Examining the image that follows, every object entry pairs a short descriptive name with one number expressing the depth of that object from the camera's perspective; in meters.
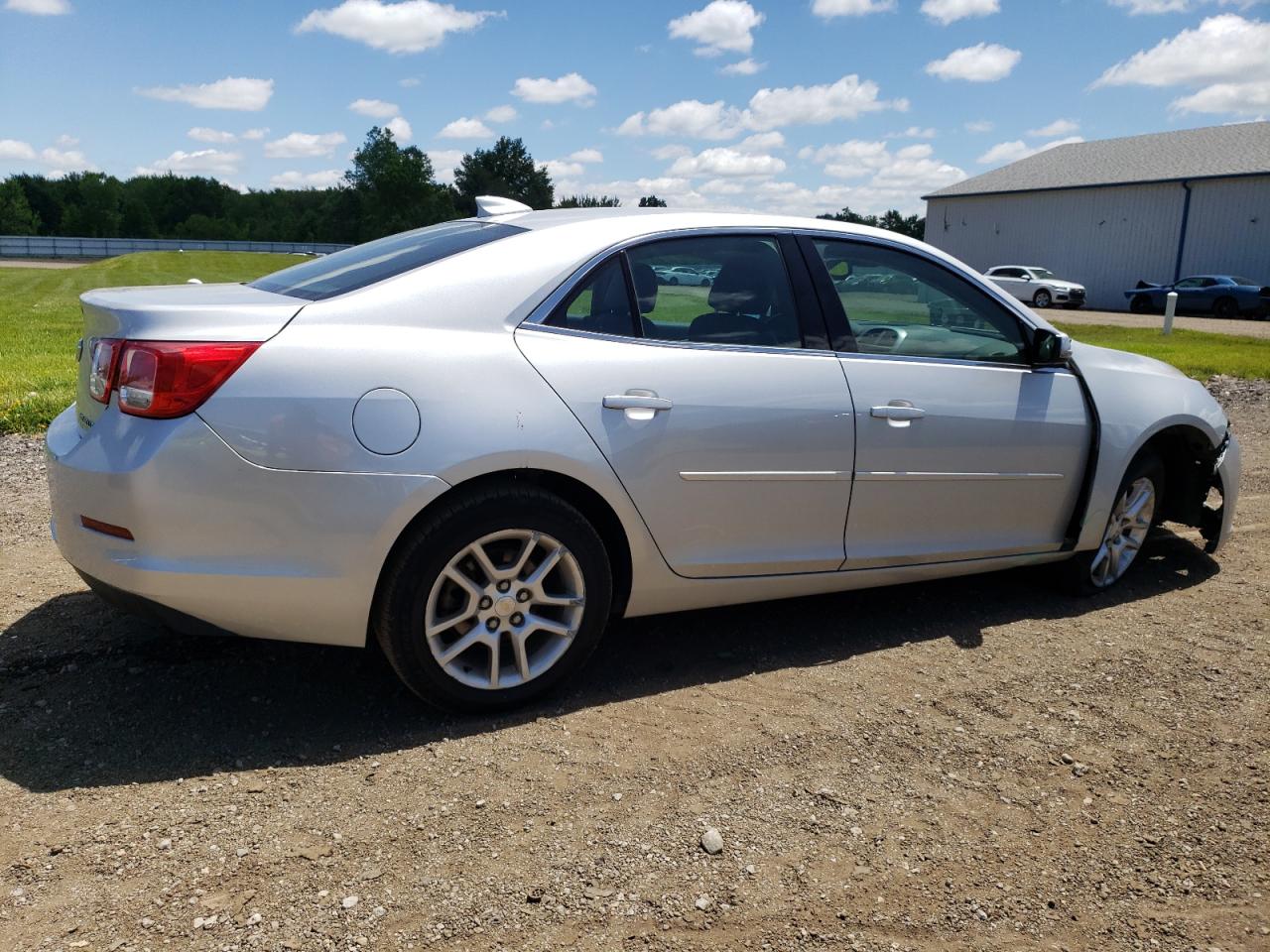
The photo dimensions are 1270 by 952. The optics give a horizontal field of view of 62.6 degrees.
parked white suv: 35.81
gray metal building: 39.31
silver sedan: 3.01
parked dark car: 31.86
